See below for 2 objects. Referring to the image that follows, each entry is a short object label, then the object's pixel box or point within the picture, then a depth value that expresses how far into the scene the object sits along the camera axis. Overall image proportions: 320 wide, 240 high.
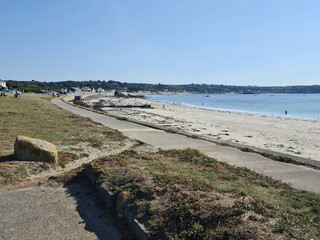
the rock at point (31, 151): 7.94
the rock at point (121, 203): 4.92
